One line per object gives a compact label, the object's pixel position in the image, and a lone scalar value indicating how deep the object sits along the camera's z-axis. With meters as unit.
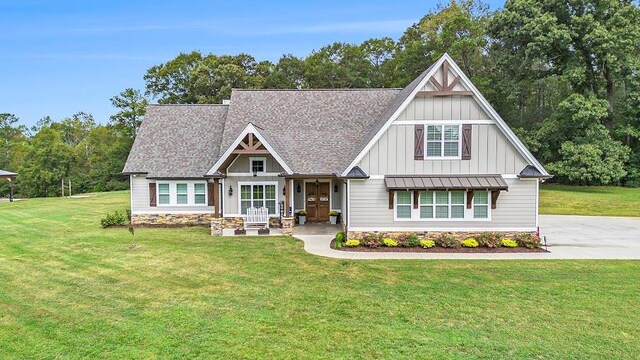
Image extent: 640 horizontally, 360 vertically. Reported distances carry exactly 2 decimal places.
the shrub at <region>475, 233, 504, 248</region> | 13.31
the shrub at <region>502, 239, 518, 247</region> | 13.29
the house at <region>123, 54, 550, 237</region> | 13.69
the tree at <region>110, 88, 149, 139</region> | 47.12
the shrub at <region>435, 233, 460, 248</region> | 13.32
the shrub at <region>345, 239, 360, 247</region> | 13.29
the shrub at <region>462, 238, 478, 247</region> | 13.28
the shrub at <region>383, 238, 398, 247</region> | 13.31
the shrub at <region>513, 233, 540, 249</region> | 13.27
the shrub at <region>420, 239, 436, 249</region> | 13.22
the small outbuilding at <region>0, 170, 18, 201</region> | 30.89
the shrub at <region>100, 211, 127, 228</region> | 17.42
